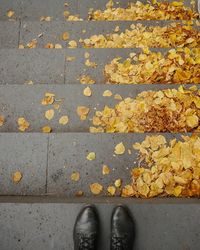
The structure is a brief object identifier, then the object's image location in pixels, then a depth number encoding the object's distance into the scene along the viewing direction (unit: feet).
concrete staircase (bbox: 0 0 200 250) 7.68
